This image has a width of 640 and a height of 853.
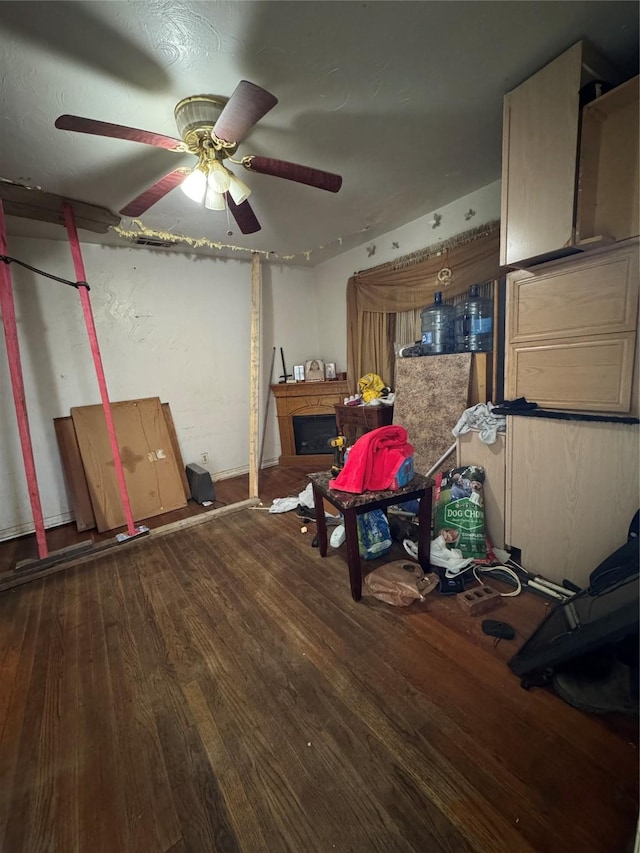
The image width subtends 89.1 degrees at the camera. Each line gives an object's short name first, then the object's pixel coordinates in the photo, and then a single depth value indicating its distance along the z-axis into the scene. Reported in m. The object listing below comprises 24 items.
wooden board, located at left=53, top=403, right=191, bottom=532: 2.98
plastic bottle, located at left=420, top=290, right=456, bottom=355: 2.86
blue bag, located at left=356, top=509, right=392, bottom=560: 2.11
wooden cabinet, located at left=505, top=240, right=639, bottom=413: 1.45
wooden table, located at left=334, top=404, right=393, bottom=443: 3.25
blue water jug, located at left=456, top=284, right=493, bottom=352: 2.53
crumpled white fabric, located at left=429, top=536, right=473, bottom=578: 1.90
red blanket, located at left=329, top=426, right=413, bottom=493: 1.76
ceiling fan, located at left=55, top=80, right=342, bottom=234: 1.30
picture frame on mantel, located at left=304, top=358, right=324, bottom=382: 4.14
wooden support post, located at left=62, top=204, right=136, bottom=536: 2.29
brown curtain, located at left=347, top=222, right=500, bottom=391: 2.52
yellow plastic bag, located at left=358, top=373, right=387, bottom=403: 3.40
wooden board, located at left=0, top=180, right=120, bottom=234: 2.15
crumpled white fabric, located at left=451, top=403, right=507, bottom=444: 2.00
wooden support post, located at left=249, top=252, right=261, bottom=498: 3.37
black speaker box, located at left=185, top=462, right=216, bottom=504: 3.33
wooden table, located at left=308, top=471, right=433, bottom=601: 1.69
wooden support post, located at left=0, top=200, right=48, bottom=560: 2.09
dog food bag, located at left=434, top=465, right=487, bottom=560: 2.00
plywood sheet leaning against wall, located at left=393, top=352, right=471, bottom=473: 2.59
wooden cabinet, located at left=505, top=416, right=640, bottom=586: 1.52
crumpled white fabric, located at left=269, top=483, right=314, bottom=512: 2.96
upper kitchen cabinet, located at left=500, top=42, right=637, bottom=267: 1.42
